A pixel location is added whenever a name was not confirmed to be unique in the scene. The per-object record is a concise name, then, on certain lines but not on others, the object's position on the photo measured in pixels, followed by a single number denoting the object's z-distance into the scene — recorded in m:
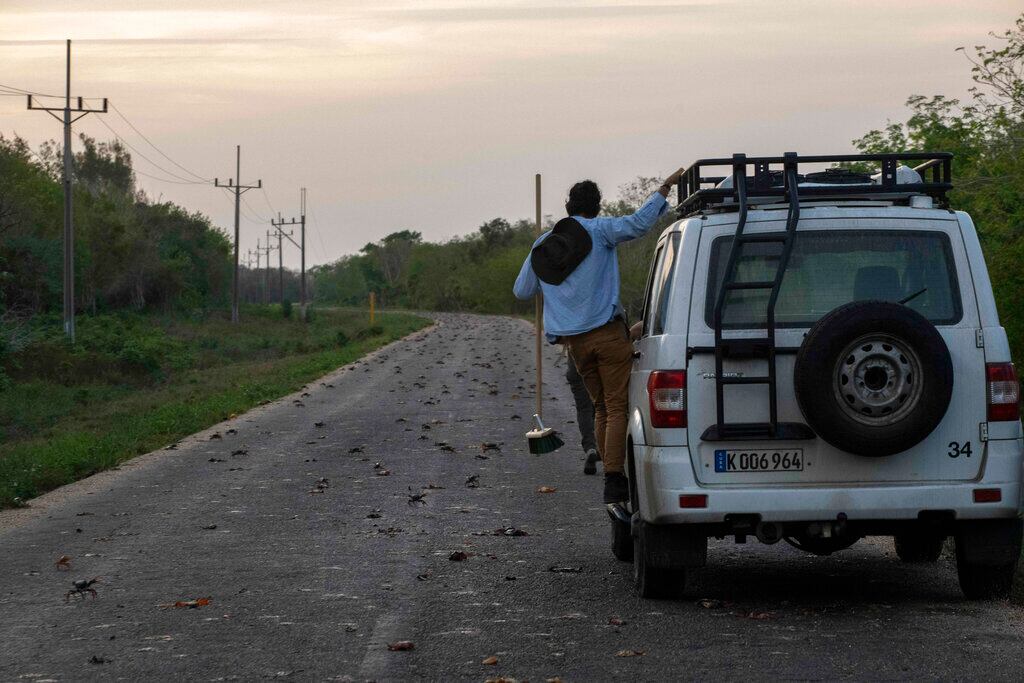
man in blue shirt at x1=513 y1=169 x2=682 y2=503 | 14.88
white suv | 11.42
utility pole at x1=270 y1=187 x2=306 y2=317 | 169.64
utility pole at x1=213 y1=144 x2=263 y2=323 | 135.57
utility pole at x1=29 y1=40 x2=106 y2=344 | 84.10
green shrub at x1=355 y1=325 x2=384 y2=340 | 113.50
